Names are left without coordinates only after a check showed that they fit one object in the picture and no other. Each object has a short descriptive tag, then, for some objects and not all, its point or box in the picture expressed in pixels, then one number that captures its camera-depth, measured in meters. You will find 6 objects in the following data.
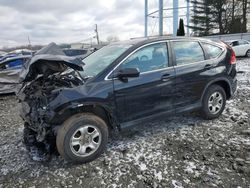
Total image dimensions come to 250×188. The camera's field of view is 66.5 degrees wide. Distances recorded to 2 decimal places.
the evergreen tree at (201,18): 26.74
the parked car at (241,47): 13.48
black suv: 2.66
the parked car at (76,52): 10.19
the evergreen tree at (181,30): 19.40
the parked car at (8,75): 6.73
